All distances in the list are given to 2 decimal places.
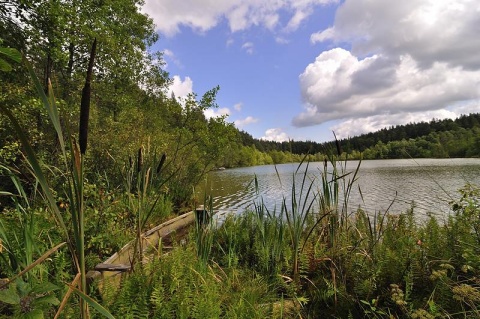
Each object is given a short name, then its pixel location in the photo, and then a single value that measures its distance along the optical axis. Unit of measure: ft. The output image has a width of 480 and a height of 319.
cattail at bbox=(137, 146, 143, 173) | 7.35
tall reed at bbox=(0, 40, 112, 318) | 2.32
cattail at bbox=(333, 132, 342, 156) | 11.66
